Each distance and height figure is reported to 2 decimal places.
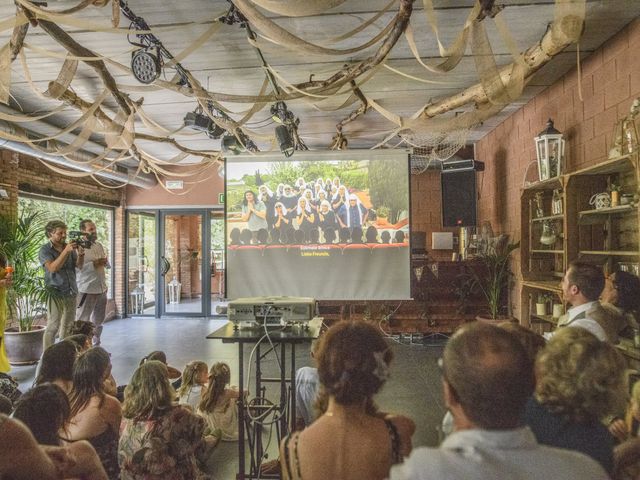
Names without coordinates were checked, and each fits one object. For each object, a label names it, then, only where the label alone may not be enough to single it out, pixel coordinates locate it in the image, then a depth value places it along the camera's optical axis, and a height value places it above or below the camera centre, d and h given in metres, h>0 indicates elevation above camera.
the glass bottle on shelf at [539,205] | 4.30 +0.41
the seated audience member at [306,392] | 2.34 -0.75
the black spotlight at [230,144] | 4.86 +1.17
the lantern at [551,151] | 3.94 +0.85
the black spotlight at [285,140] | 3.94 +0.97
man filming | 4.52 -0.23
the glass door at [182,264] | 8.21 -0.24
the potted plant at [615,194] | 3.14 +0.37
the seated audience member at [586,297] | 2.38 -0.28
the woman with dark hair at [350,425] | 1.14 -0.47
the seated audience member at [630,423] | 1.64 -0.70
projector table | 2.24 -0.52
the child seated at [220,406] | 2.91 -1.02
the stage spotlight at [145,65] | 2.74 +1.14
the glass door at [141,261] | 8.29 -0.16
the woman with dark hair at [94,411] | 1.97 -0.71
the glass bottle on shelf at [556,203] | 3.91 +0.39
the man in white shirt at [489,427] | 0.78 -0.34
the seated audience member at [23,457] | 1.11 -0.52
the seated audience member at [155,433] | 1.80 -0.75
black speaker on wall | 6.20 +0.69
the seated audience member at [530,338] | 1.78 -0.37
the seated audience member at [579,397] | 1.23 -0.42
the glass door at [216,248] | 8.21 +0.06
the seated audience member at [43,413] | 1.42 -0.51
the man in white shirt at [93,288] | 5.38 -0.42
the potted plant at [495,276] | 5.40 -0.35
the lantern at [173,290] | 8.69 -0.74
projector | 2.38 -0.33
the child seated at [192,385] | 3.00 -0.90
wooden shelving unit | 3.17 +0.14
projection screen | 4.02 +0.20
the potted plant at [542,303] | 4.09 -0.52
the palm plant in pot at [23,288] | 4.68 -0.36
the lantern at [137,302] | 8.28 -0.92
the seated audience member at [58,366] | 2.10 -0.53
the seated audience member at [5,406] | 1.75 -0.60
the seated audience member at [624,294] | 2.59 -0.28
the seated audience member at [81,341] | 2.73 -0.55
